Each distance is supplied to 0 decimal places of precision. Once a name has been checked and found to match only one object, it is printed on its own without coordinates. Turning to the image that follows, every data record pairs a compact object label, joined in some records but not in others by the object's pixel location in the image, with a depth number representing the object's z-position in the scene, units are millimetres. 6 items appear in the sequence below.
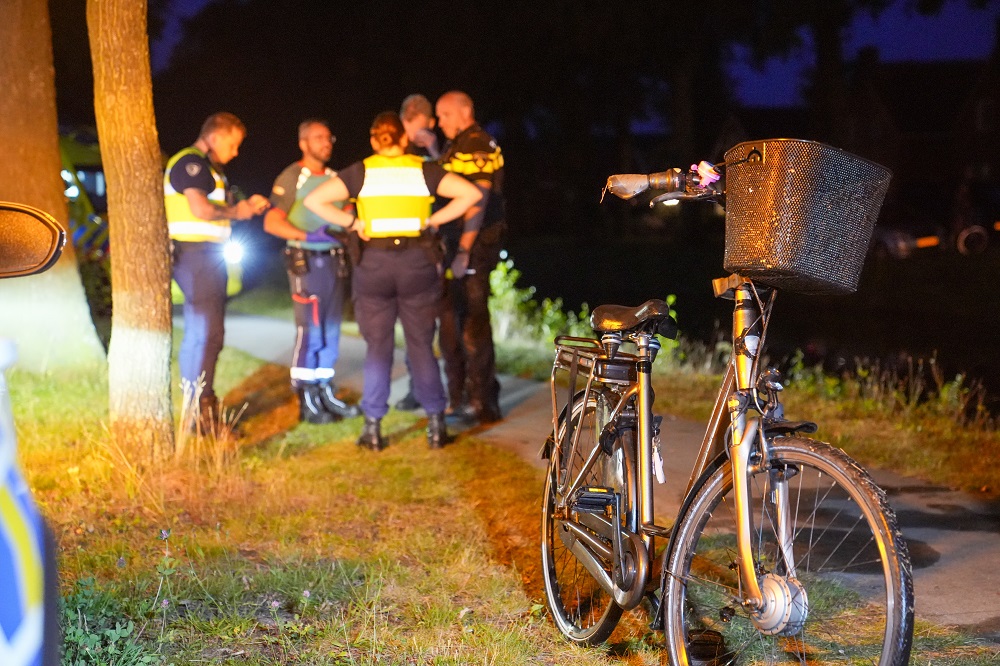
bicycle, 3098
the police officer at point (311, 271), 8219
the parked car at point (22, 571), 1826
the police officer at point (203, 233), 7777
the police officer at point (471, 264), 7672
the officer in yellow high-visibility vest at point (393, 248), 6949
